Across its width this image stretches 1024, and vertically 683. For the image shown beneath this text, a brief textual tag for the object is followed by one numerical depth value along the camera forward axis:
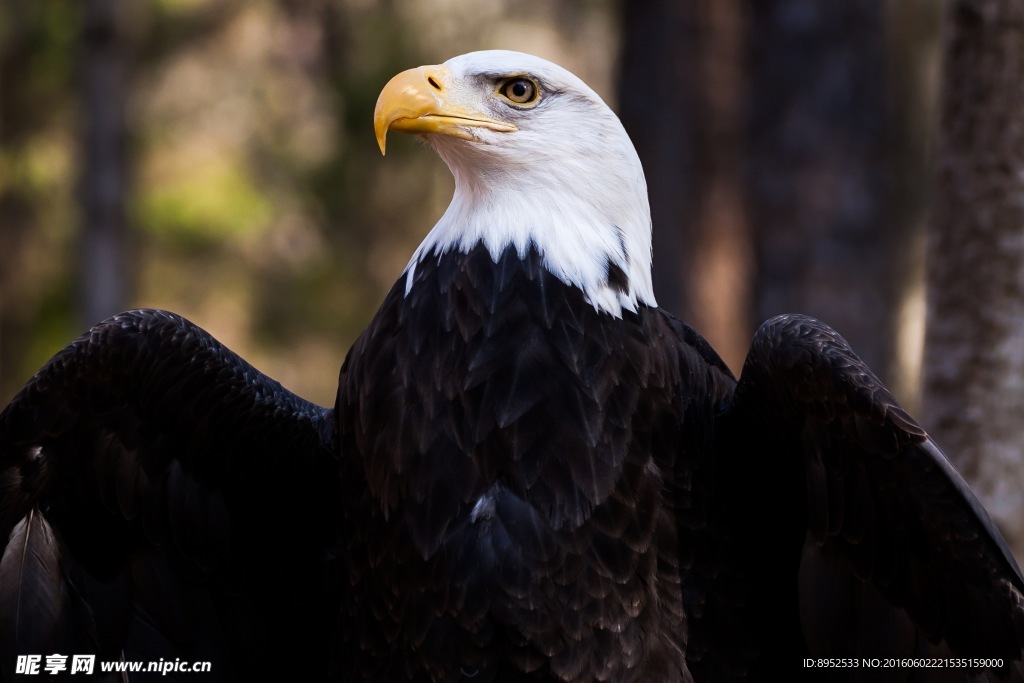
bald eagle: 6.40
